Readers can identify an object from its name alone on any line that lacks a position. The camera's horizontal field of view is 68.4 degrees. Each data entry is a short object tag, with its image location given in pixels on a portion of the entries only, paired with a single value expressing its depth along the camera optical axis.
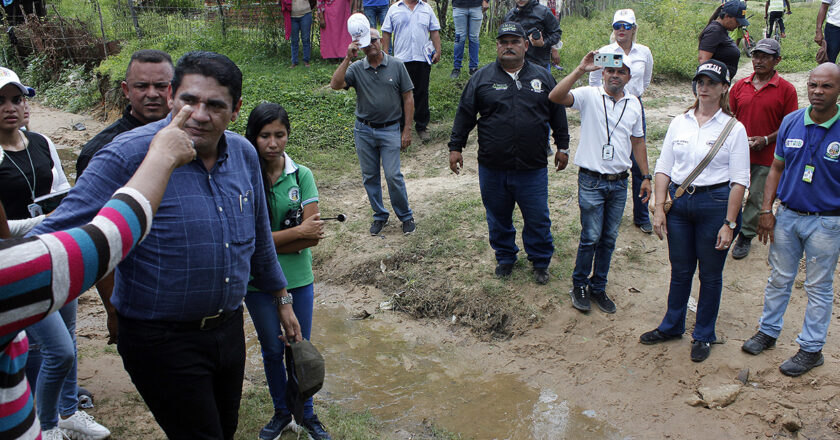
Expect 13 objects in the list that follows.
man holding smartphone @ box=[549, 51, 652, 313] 4.96
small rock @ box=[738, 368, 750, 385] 4.39
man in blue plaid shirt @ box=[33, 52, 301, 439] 2.29
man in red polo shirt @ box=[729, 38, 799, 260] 5.22
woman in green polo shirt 3.45
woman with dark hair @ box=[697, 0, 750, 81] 6.43
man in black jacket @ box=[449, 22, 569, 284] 5.20
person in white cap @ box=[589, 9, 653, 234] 6.08
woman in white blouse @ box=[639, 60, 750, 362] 4.23
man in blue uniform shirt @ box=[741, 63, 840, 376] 4.09
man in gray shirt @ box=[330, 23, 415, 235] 6.52
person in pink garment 12.30
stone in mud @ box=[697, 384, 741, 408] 4.18
